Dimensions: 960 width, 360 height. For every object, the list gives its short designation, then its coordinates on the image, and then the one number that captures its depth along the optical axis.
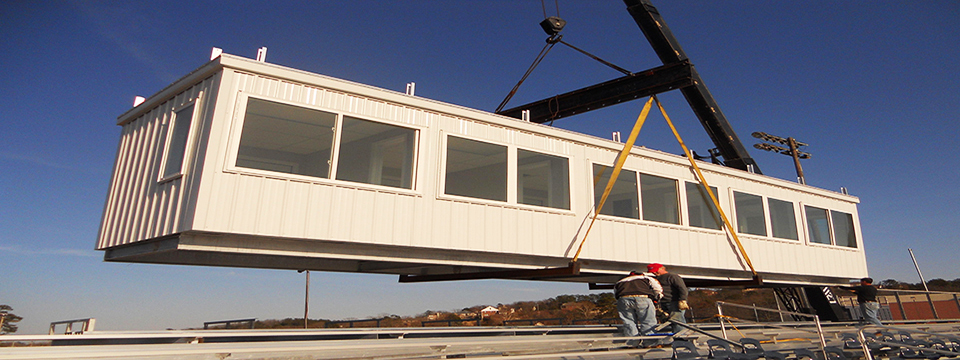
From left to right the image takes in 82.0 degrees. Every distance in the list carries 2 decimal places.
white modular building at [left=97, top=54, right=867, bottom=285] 7.26
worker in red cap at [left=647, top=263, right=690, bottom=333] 8.34
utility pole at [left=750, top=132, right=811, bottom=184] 32.50
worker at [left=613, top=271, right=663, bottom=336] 8.05
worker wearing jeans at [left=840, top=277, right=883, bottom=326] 12.45
